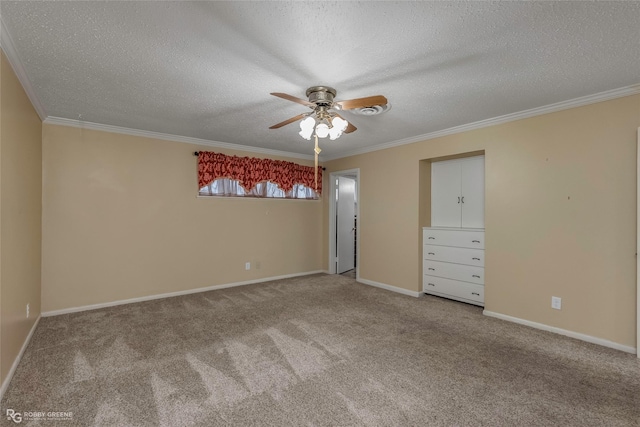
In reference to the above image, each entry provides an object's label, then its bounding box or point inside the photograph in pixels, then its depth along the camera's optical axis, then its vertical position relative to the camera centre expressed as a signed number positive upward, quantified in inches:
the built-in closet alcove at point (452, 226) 158.8 -7.8
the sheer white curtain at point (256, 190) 187.2 +14.9
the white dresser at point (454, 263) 156.4 -27.7
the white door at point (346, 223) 240.2 -8.9
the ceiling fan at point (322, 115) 99.0 +33.6
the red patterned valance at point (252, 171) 181.2 +27.6
